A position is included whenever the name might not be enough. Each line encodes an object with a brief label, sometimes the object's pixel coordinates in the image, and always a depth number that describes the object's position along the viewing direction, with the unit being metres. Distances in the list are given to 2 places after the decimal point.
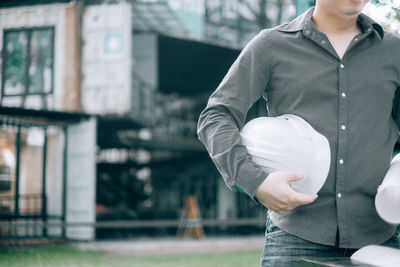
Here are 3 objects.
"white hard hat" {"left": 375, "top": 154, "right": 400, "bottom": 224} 1.62
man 1.74
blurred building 13.88
